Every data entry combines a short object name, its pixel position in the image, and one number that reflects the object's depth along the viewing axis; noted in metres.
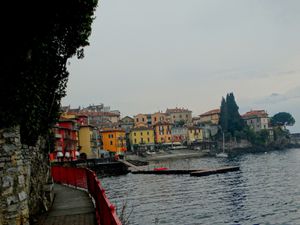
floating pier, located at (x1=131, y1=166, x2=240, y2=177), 45.23
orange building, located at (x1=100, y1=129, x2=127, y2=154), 105.49
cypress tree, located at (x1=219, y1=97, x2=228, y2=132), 120.90
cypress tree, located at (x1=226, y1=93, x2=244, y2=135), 120.15
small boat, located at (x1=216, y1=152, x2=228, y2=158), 103.83
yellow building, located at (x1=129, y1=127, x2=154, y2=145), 121.64
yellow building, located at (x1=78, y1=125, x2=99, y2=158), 85.08
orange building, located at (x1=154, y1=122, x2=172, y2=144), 124.42
